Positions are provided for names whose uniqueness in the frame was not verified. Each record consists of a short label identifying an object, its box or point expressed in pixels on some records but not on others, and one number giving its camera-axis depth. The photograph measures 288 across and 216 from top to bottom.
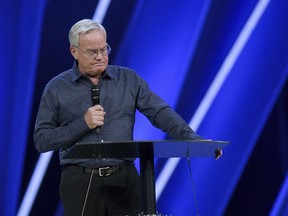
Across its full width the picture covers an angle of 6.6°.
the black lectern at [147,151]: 9.82
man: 10.37
